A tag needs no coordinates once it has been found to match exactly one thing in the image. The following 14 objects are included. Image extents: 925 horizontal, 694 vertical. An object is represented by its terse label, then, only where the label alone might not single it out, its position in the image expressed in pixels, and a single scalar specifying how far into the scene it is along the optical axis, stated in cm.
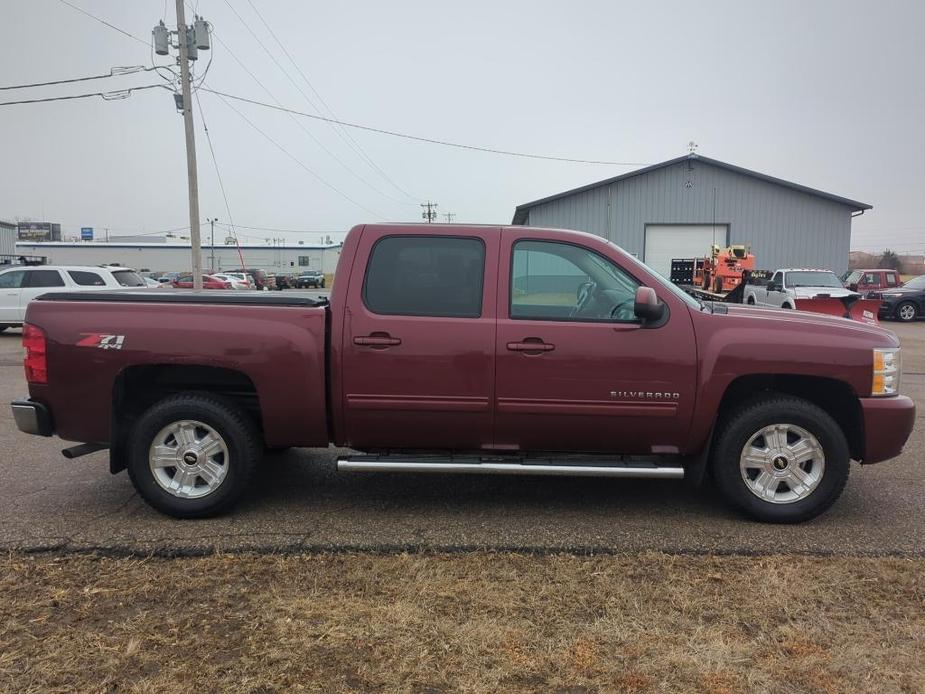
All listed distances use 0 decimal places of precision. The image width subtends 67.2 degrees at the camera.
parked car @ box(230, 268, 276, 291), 4634
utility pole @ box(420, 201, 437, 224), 7251
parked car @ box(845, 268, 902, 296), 2638
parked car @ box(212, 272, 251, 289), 4343
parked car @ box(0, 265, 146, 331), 1628
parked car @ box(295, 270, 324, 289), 5772
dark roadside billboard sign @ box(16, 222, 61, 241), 9625
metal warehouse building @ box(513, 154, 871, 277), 2947
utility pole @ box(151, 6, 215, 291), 2117
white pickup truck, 1877
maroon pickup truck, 429
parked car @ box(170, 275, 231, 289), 4044
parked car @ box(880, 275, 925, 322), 2361
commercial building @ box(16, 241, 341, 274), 8706
